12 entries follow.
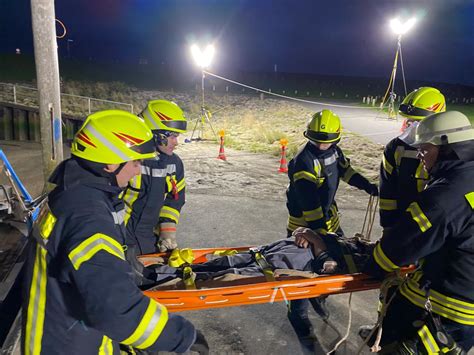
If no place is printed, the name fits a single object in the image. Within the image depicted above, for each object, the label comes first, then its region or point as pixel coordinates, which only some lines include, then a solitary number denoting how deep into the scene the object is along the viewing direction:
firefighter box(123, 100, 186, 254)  3.24
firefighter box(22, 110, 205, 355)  1.53
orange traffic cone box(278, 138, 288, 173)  9.77
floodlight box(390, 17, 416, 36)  12.98
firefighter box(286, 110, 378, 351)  3.55
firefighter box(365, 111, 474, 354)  2.13
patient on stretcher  2.85
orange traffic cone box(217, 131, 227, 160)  11.06
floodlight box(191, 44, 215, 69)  12.15
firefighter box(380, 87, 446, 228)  3.42
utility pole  5.20
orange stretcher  2.55
